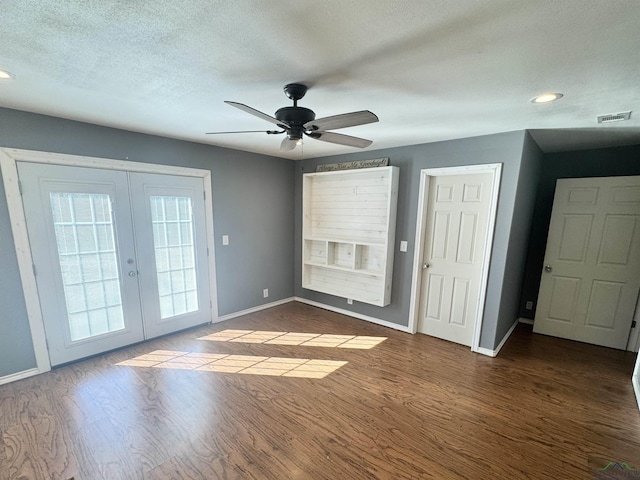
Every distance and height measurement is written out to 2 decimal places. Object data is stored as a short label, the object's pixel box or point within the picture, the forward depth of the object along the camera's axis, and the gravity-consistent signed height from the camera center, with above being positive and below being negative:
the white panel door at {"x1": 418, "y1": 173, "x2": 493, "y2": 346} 3.06 -0.54
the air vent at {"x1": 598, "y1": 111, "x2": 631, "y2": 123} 2.11 +0.77
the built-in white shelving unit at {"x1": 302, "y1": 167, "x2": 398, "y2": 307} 3.58 -0.38
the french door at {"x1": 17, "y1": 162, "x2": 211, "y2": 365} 2.48 -0.53
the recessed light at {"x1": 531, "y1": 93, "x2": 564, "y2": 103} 1.79 +0.77
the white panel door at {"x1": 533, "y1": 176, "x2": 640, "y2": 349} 3.13 -0.64
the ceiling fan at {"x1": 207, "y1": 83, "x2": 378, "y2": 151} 1.52 +0.52
